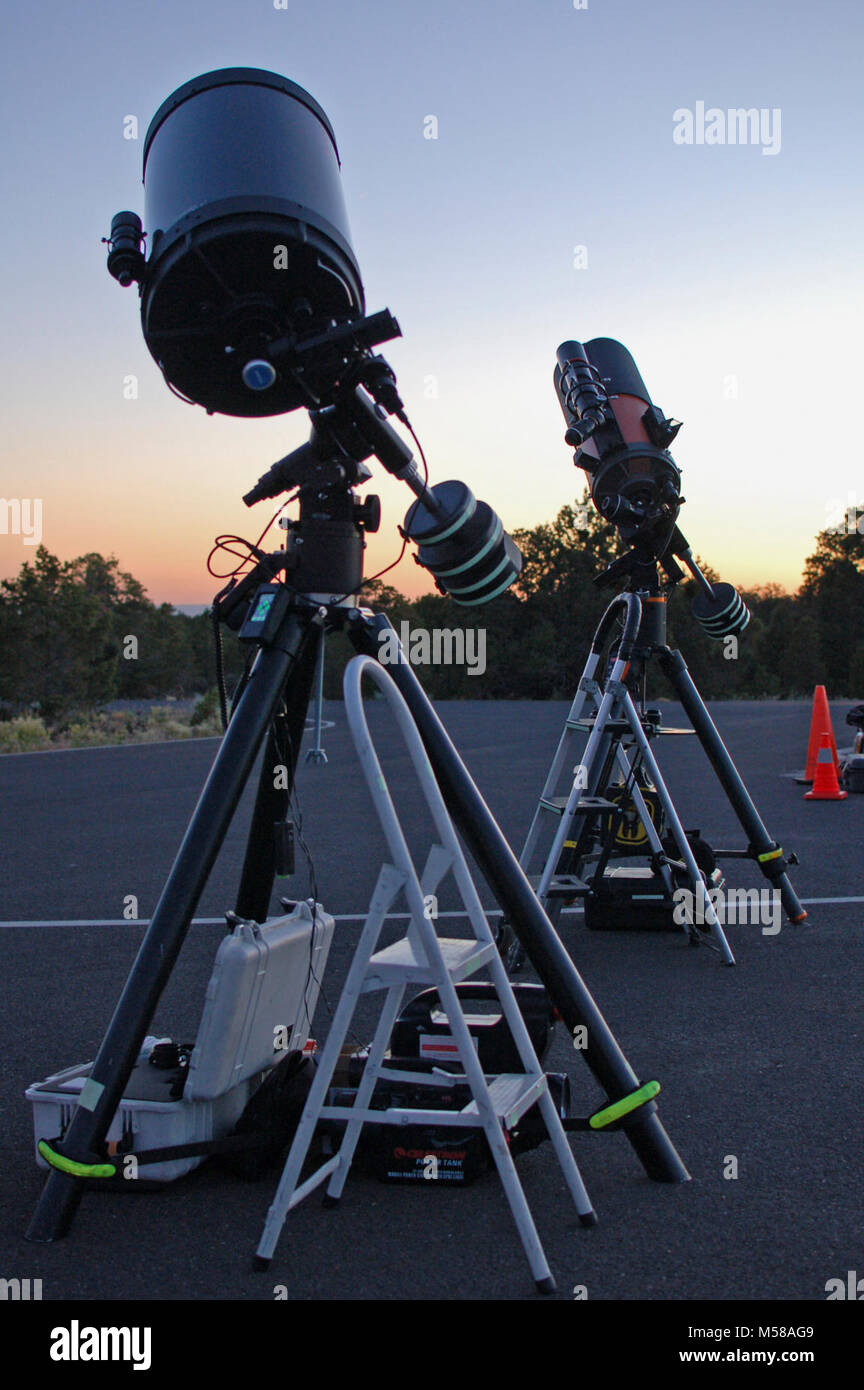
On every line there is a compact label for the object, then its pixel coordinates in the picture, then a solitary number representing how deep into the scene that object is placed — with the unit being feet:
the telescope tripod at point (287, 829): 8.80
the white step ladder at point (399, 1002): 8.61
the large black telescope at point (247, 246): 9.25
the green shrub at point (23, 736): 68.64
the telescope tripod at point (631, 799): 17.71
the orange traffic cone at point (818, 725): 42.36
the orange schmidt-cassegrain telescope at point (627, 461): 19.54
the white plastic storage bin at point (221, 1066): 9.86
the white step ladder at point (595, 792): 17.24
